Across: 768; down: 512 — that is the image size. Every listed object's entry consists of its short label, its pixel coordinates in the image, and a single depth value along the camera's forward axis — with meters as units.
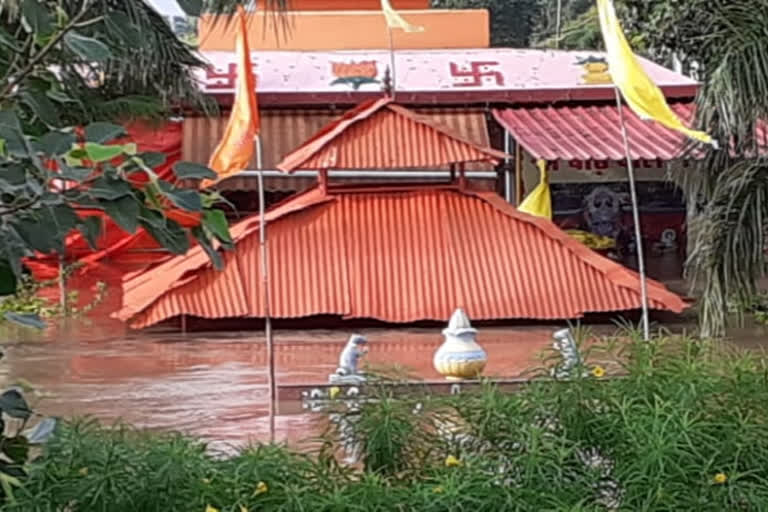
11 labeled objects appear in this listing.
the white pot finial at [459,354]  14.24
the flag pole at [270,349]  13.44
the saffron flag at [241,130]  19.14
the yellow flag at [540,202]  29.75
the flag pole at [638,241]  17.76
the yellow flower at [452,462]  7.02
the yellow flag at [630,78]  17.45
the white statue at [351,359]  12.45
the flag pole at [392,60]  32.50
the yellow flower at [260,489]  6.68
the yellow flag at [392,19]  27.08
